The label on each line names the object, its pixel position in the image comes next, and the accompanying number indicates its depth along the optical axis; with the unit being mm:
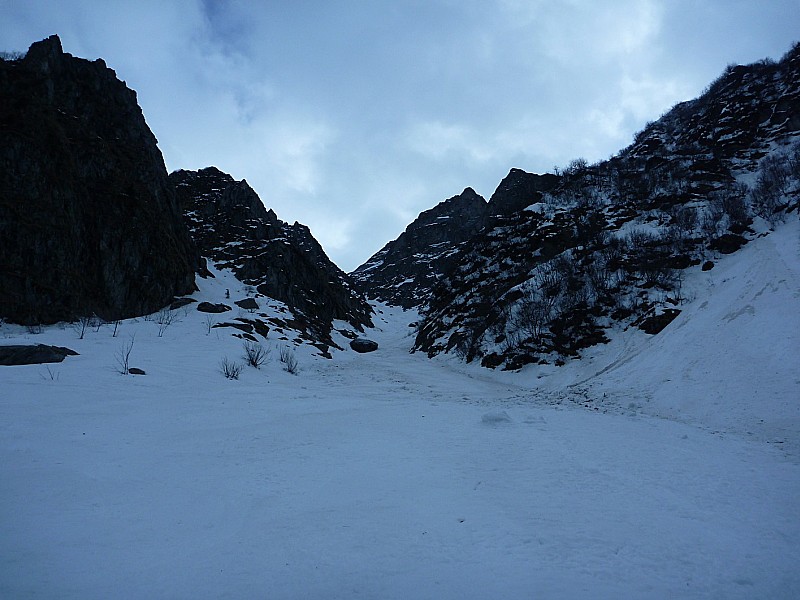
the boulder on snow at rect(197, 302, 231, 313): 32938
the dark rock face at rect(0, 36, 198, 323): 25609
